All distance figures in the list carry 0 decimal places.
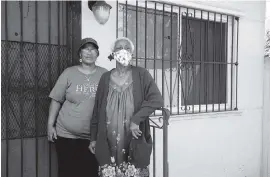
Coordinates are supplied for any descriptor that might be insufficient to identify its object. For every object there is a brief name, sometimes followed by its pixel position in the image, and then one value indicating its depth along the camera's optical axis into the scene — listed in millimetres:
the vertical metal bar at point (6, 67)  2675
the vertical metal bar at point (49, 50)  2879
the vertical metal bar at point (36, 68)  2816
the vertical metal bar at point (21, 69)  2746
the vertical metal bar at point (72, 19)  2945
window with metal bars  3352
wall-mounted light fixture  2818
